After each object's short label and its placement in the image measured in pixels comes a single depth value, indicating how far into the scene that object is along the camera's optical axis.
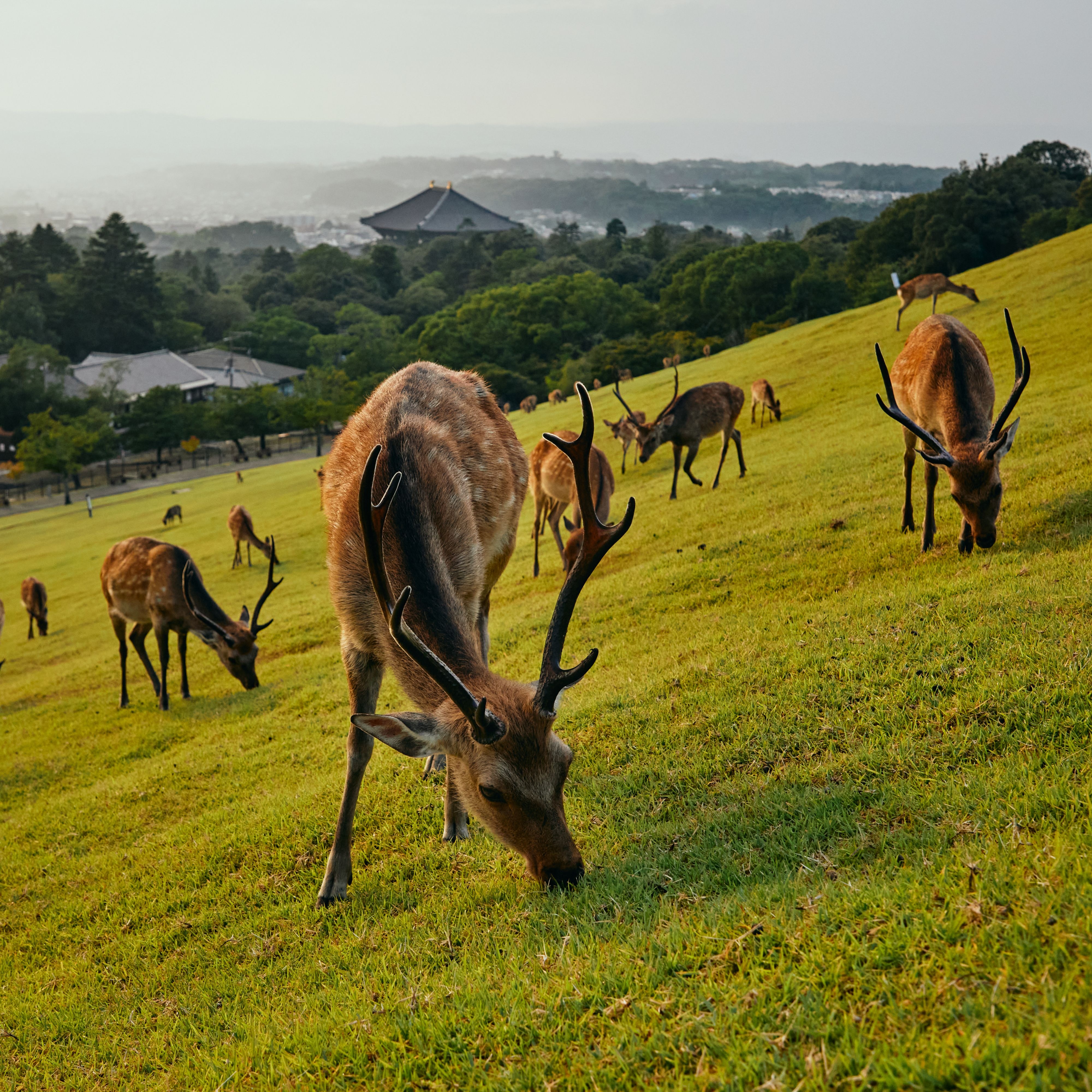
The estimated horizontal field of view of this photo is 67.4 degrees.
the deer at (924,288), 26.25
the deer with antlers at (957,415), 6.75
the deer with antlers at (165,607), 10.44
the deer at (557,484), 12.20
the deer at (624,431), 21.67
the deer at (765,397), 20.30
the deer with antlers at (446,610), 3.58
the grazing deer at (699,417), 15.71
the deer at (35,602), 19.58
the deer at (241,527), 20.73
